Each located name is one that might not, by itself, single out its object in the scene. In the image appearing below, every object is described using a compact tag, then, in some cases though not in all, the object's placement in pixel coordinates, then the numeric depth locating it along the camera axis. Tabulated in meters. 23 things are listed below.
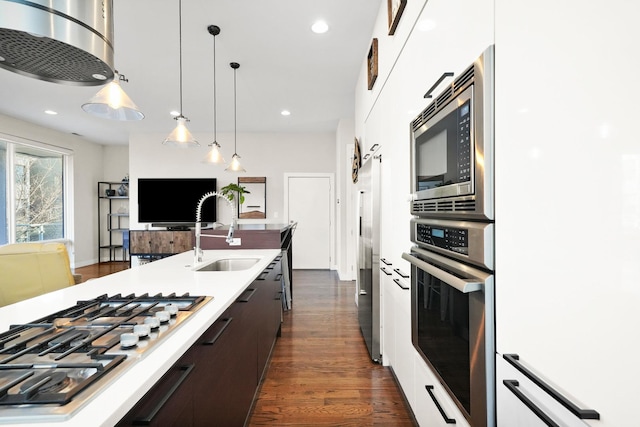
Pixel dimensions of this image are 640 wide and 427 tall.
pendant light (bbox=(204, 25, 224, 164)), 3.34
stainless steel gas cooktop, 0.55
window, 5.29
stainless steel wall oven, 0.86
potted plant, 5.37
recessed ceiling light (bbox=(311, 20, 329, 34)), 2.71
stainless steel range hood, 0.69
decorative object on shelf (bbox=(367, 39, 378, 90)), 2.59
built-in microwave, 0.86
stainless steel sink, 2.52
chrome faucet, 2.10
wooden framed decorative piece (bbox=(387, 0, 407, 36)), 1.75
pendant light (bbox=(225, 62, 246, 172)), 3.49
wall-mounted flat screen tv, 6.32
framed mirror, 6.34
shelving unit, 7.37
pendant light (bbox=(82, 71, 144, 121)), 1.84
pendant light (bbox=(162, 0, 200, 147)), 2.64
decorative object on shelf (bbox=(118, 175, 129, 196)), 7.27
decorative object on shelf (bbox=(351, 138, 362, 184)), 3.81
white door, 6.38
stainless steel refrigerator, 2.33
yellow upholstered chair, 1.96
